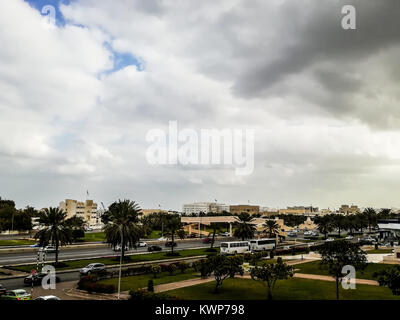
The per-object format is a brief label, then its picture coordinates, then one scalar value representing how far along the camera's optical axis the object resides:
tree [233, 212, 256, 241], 77.12
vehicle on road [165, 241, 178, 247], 80.61
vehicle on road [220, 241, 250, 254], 71.44
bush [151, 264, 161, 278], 45.93
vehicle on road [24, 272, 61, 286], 38.92
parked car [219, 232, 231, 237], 119.60
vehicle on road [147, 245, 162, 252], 72.96
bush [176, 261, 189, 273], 50.06
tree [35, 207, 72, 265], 51.06
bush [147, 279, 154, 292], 35.94
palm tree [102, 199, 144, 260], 54.31
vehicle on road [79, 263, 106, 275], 45.75
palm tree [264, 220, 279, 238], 86.59
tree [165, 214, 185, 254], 70.07
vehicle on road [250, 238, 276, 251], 78.12
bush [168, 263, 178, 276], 48.47
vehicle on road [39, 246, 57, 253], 64.07
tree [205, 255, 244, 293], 36.31
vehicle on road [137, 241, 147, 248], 81.75
